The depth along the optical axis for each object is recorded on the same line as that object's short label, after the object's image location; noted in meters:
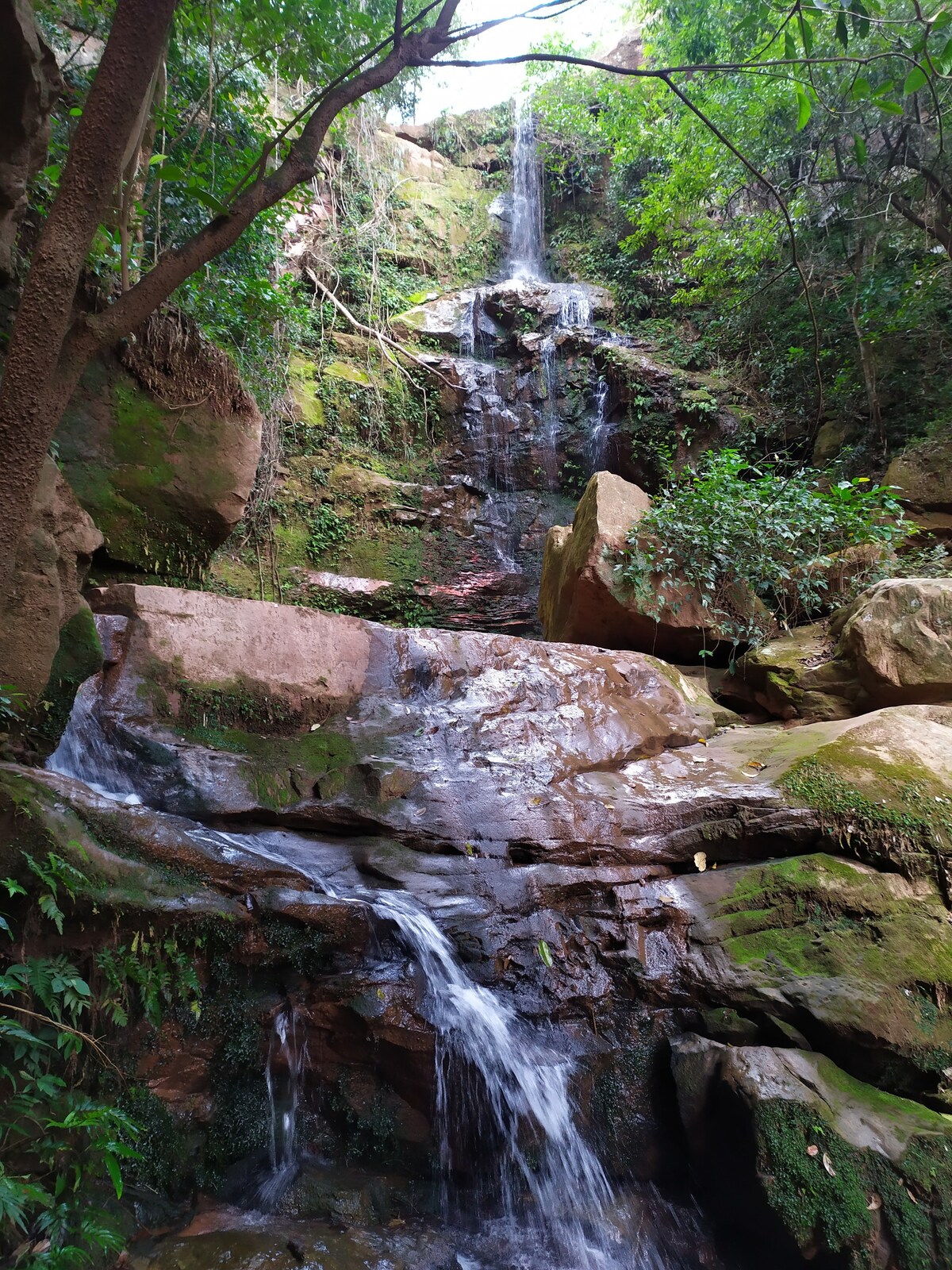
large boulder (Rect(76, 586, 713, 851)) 4.35
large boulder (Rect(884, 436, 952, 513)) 7.81
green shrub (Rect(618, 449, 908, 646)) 6.86
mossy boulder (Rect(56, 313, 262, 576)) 5.16
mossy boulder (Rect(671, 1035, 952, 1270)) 2.93
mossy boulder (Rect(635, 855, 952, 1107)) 3.44
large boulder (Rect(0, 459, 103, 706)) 3.25
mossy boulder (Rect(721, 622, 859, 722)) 5.84
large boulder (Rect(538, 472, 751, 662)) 6.86
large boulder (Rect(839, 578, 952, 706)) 5.24
